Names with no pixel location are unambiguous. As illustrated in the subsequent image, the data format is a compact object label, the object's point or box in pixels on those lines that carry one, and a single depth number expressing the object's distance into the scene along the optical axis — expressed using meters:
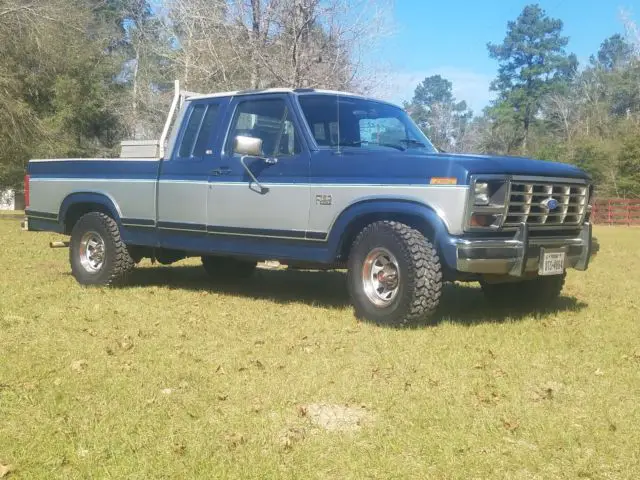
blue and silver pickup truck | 6.04
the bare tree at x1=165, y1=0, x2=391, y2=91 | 18.27
